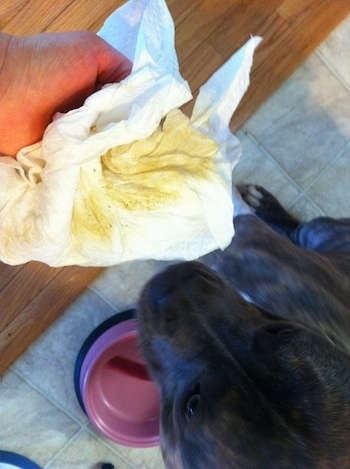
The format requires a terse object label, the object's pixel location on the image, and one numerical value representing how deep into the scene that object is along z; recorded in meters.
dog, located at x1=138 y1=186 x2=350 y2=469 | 0.83
